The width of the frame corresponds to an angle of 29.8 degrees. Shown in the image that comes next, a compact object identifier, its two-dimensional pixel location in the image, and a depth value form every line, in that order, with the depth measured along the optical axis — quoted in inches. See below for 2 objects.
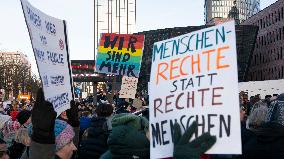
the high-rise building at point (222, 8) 7512.8
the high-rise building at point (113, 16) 4030.5
